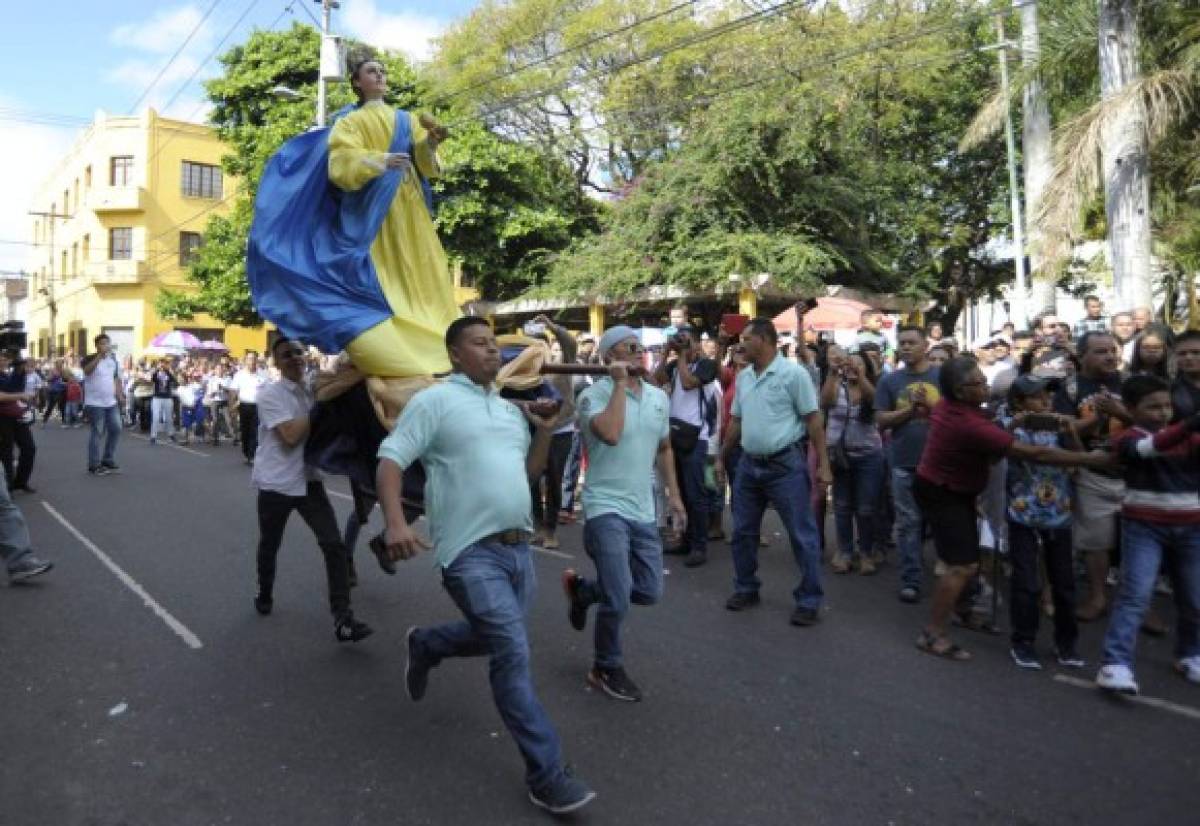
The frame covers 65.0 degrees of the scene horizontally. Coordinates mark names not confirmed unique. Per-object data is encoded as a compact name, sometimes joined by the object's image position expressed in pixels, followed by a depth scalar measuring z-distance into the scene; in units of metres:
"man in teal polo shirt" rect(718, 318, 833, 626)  5.73
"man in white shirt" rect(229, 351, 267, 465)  14.44
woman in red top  4.99
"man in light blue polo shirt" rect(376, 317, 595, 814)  3.26
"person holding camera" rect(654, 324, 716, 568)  7.59
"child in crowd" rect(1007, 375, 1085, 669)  4.95
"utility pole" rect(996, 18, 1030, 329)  17.45
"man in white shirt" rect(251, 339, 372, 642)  5.16
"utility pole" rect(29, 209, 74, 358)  47.47
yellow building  39.16
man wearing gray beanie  4.42
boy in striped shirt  4.54
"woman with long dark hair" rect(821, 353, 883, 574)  7.23
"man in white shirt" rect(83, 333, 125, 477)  13.11
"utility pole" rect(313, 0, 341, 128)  19.70
